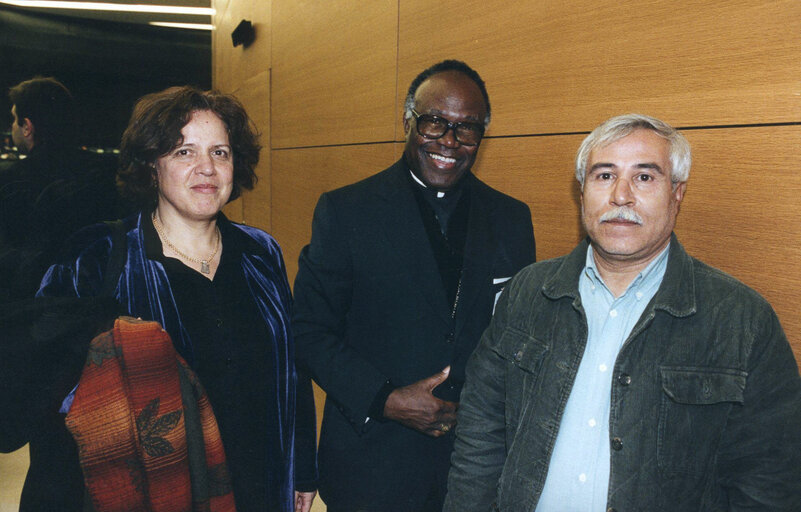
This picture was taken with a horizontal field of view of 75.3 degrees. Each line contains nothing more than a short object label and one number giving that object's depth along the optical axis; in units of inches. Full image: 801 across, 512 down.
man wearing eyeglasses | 64.2
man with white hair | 44.5
